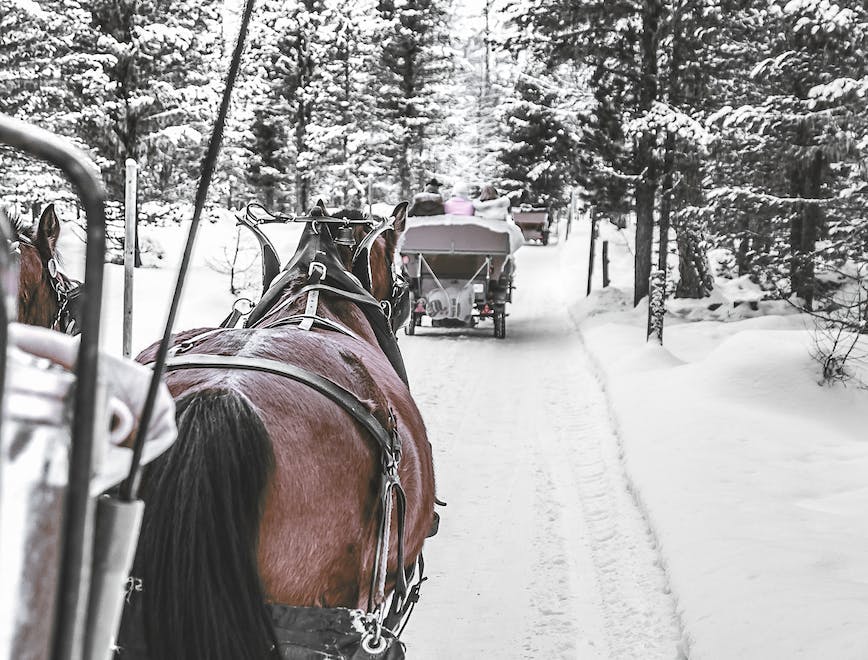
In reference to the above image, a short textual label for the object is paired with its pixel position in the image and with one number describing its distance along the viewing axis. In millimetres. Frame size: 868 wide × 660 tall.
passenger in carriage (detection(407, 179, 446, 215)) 13211
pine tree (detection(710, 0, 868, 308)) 9375
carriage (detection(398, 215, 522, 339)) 12664
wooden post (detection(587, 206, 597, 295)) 17812
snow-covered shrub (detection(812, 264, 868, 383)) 7908
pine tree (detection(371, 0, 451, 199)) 27641
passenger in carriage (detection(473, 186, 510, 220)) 13227
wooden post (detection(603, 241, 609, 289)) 18453
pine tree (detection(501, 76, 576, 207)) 28141
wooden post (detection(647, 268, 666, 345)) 10527
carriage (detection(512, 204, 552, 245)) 34000
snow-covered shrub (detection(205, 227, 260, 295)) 15695
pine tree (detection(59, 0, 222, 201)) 16391
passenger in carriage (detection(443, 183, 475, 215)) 13547
